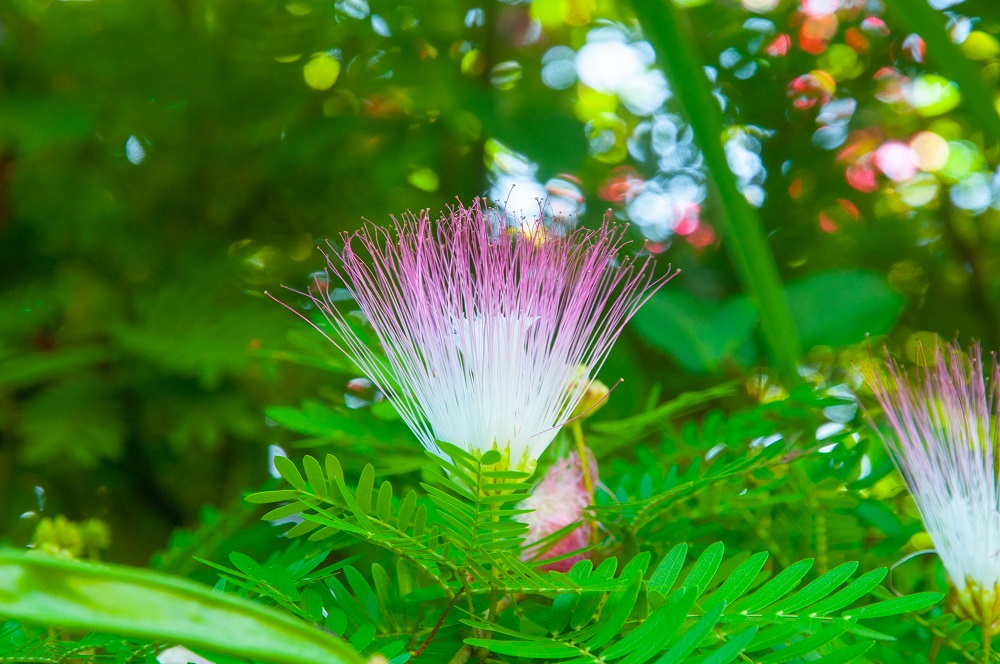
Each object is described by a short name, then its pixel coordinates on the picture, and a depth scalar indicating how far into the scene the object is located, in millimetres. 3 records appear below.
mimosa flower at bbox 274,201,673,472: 404
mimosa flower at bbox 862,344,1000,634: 413
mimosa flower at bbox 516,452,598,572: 423
